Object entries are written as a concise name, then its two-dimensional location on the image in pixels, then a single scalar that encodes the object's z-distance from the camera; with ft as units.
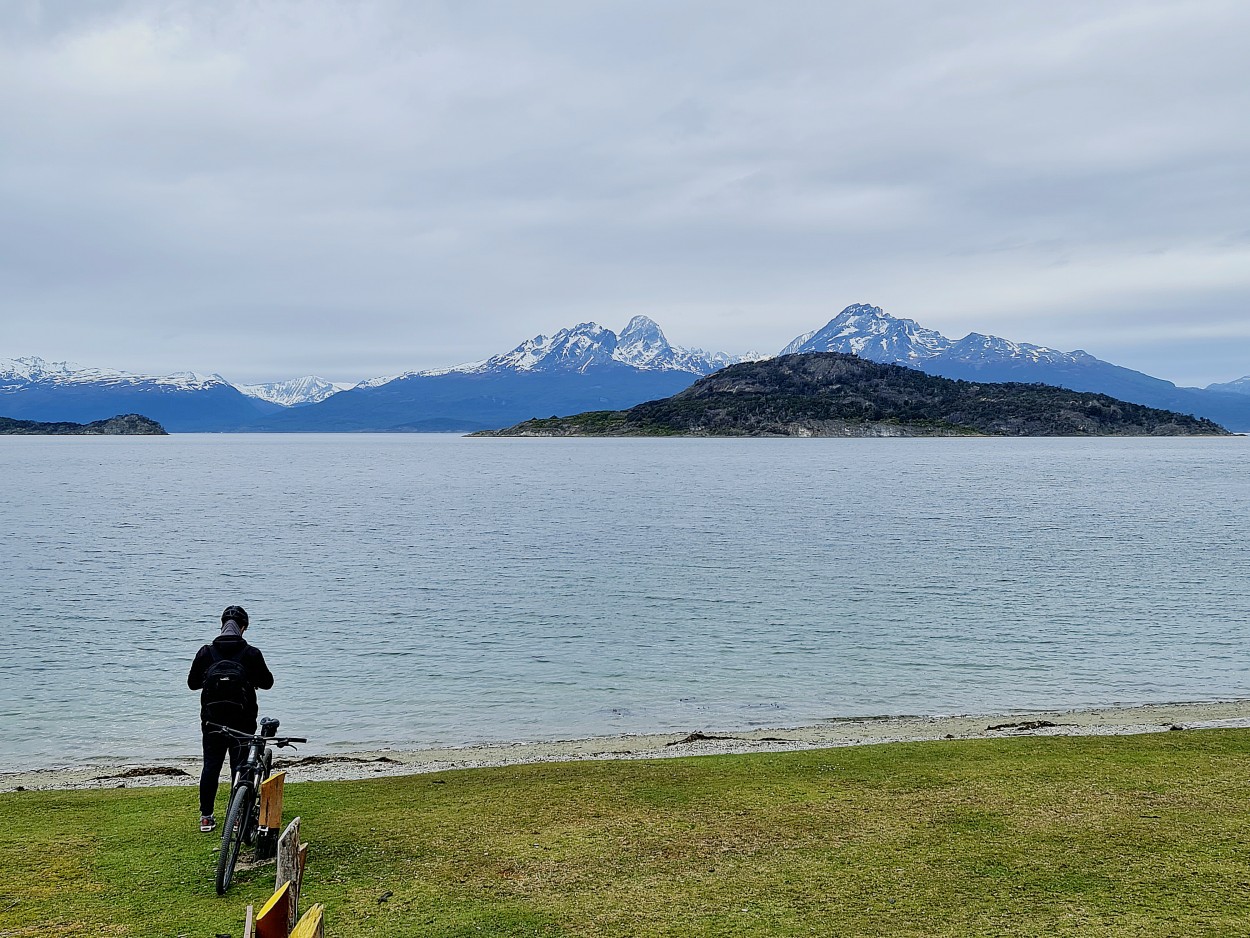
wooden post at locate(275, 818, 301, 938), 23.60
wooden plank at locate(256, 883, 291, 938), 16.31
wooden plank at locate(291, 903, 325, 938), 16.17
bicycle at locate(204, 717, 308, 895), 37.60
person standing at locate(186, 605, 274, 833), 40.55
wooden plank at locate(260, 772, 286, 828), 39.09
